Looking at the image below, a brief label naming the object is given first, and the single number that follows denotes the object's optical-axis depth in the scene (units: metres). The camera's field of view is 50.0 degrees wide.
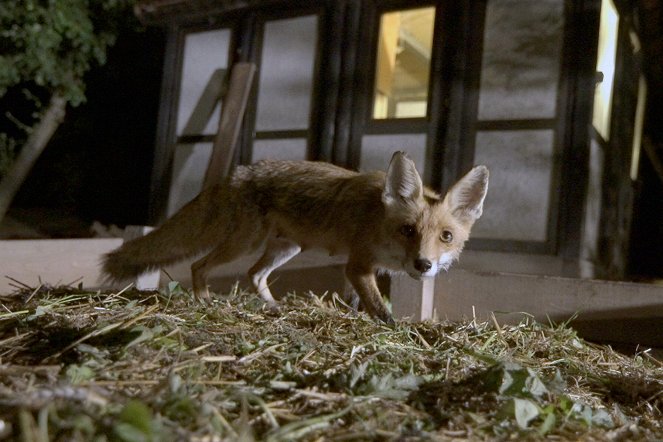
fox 1.09
